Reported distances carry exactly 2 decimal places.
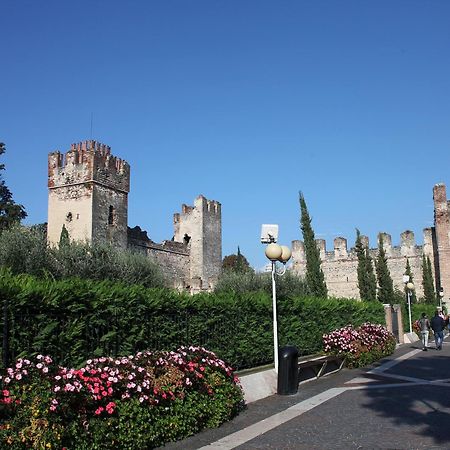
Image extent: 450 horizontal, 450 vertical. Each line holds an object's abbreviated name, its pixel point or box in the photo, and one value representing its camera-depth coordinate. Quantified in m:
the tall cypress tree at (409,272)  45.59
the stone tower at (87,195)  35.25
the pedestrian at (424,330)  21.92
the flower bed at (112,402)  5.58
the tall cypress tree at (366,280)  43.34
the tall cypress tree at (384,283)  43.44
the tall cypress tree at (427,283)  48.25
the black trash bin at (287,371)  11.09
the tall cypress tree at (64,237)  29.38
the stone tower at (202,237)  48.00
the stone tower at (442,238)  49.69
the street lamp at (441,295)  47.71
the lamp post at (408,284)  27.92
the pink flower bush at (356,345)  15.67
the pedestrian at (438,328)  21.39
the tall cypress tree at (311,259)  37.56
